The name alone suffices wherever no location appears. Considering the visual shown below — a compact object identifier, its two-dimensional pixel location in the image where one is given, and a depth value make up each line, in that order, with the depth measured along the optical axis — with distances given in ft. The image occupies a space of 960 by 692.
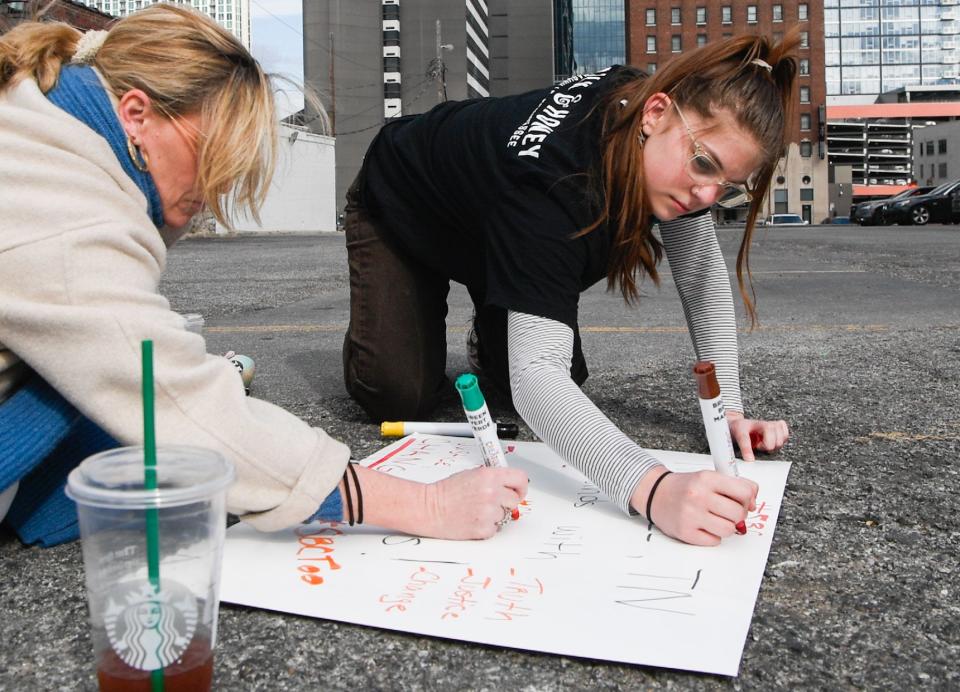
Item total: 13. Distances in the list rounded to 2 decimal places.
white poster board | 3.68
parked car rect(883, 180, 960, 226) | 66.08
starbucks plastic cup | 2.65
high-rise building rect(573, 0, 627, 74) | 324.80
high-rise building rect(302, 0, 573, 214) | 193.98
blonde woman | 3.61
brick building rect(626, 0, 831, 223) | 205.05
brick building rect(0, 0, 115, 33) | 61.41
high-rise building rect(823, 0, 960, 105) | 442.09
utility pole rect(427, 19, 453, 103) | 101.30
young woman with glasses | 4.89
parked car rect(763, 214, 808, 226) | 155.02
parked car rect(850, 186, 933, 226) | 73.92
